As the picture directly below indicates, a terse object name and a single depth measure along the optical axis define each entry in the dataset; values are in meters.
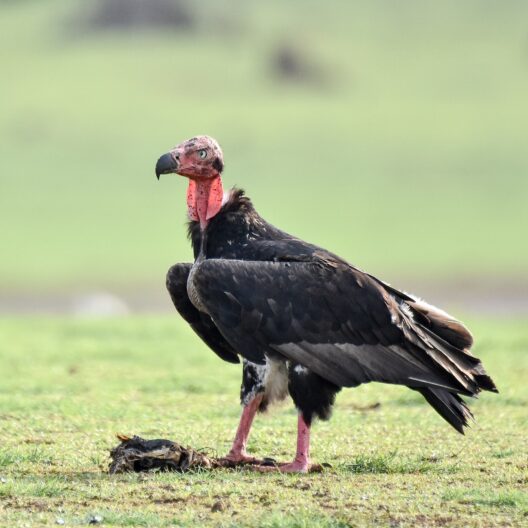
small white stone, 53.11
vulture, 18.14
